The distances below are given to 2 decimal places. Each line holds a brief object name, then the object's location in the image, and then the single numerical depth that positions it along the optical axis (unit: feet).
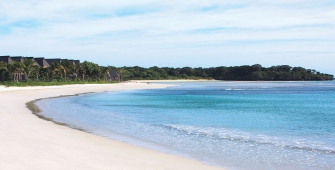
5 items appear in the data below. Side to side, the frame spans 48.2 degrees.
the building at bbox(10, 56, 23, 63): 256.44
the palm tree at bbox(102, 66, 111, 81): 301.63
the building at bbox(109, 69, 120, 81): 337.80
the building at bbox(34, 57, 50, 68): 280.72
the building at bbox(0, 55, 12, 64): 249.34
